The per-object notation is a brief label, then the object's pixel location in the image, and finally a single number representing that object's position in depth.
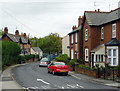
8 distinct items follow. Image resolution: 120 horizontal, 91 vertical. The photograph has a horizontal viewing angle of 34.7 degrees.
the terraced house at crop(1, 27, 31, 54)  58.70
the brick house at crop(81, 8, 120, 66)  21.84
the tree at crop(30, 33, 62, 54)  92.94
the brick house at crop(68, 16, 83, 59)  30.73
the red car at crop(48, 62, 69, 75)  21.88
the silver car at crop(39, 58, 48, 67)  38.20
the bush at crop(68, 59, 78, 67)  27.50
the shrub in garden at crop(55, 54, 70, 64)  34.42
